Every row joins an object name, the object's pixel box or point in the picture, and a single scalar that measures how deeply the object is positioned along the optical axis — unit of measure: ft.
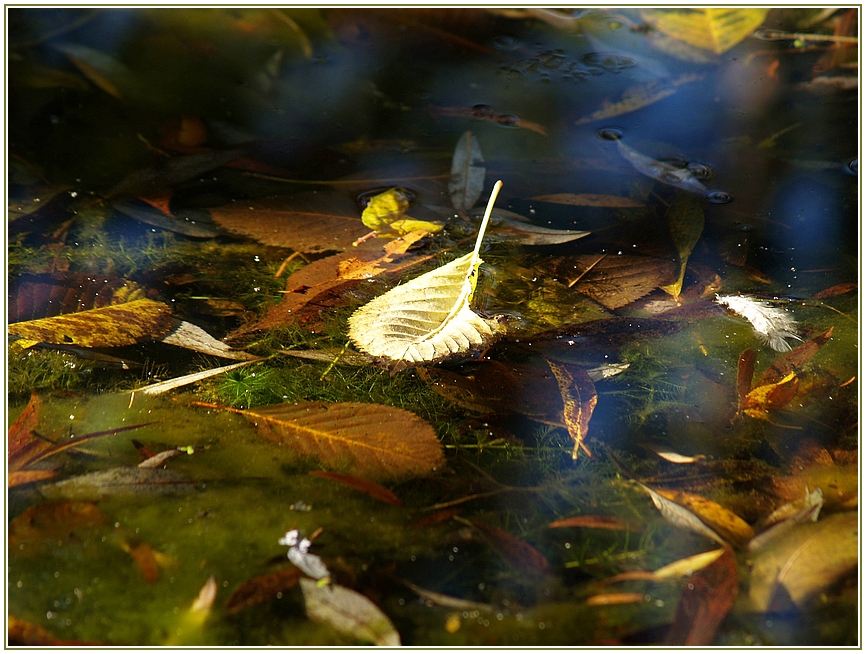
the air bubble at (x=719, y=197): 15.62
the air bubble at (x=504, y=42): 16.10
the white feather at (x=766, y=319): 15.31
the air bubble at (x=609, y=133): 15.81
